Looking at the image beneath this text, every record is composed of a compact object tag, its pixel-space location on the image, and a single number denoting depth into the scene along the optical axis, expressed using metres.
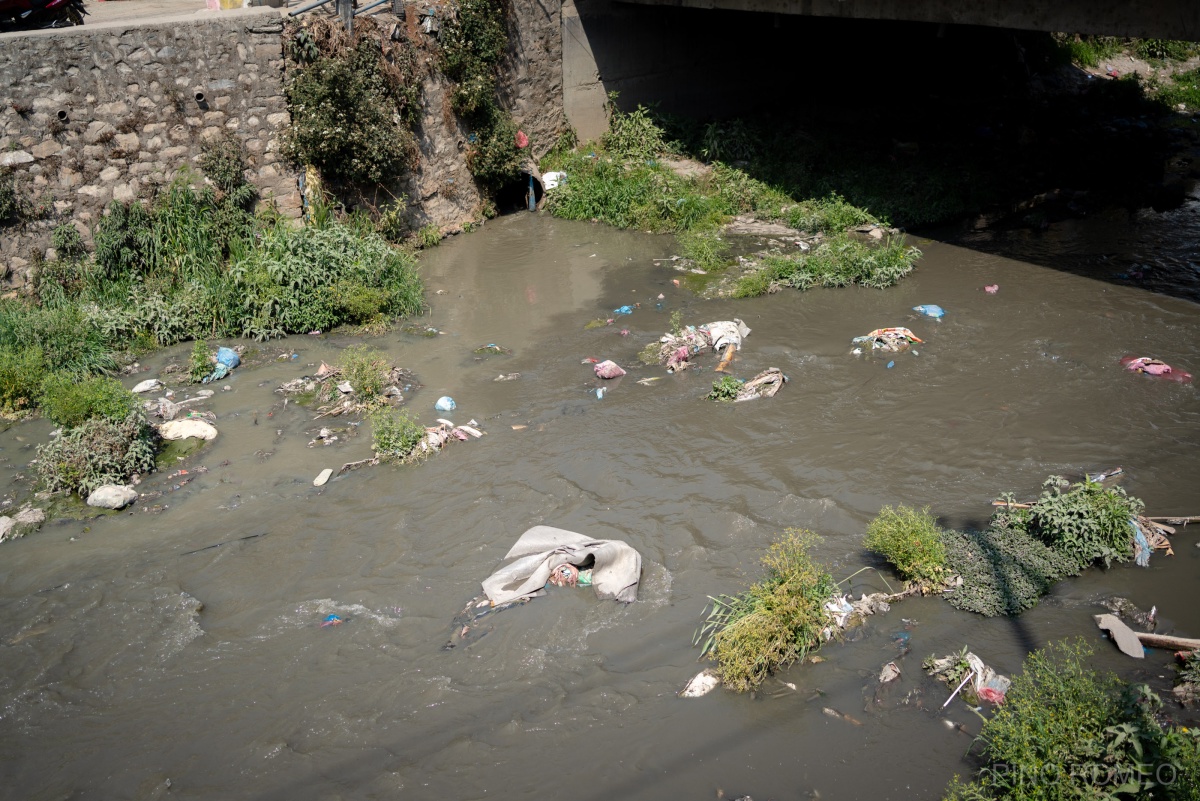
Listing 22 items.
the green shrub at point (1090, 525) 5.77
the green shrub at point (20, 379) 8.42
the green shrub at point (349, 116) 10.81
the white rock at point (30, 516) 6.92
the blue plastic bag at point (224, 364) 9.05
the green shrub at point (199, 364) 8.93
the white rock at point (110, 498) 7.09
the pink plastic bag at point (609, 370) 8.75
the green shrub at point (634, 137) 14.20
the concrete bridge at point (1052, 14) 7.96
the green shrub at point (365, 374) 8.38
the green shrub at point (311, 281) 9.95
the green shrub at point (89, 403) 7.44
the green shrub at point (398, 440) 7.56
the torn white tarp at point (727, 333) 9.13
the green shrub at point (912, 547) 5.68
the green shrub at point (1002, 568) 5.51
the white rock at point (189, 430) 8.02
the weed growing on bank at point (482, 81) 12.17
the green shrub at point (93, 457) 7.21
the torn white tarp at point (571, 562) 5.86
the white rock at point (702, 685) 5.07
